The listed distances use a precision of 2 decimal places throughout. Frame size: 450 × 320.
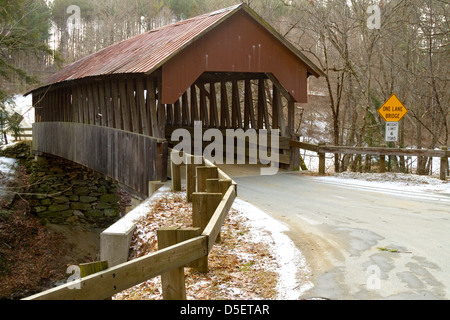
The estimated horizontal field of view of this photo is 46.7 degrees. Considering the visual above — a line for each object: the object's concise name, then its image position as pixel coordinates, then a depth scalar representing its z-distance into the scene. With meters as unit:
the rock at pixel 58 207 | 20.41
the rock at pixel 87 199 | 20.89
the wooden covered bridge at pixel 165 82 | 12.23
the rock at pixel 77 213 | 20.78
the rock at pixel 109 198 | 21.14
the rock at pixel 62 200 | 20.39
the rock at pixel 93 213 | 20.81
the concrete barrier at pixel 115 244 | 7.08
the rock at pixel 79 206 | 20.78
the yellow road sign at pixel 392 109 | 12.93
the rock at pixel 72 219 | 20.52
